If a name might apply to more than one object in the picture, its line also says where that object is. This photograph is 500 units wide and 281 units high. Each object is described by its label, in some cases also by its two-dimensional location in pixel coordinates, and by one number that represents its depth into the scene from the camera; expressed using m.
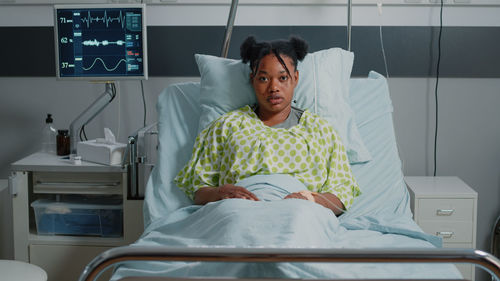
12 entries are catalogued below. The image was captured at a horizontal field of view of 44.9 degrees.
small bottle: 2.83
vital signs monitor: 2.65
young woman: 2.19
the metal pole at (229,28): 2.62
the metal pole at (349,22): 2.85
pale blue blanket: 1.47
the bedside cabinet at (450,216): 2.60
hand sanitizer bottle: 2.98
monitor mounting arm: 2.82
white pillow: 2.45
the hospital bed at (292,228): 1.18
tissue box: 2.63
